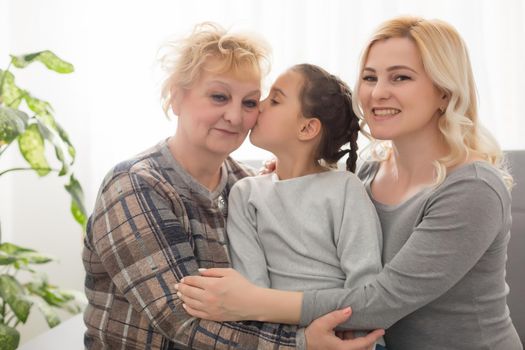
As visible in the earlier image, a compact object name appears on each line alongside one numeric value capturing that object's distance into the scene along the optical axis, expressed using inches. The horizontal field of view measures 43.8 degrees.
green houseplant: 90.7
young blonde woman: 60.8
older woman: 62.5
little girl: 65.2
